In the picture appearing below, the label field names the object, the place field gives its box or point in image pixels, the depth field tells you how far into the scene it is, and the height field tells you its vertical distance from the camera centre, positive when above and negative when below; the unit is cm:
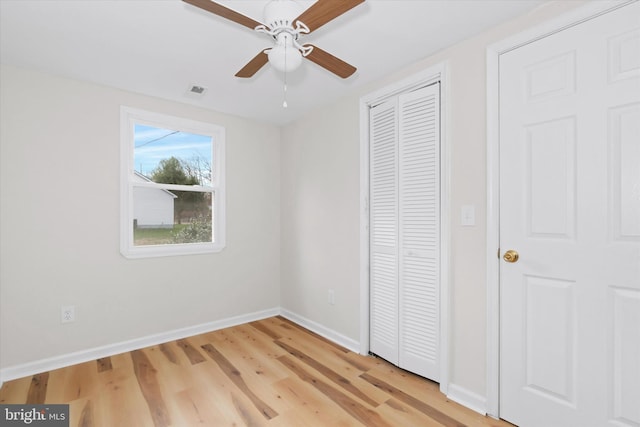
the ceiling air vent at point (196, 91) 278 +112
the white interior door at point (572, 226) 146 -7
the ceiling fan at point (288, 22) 127 +85
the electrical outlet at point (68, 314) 255 -84
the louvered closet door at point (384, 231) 252 -15
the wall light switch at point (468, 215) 201 -2
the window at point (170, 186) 290 +28
